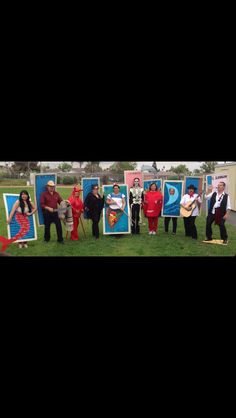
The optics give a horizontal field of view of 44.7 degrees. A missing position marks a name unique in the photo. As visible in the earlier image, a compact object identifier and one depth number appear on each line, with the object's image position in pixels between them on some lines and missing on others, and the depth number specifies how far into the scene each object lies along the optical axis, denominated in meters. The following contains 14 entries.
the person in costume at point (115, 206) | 4.47
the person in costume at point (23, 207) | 4.17
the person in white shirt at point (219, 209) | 4.41
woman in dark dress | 4.41
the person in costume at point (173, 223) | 4.57
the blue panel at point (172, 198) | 4.48
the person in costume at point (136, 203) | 4.47
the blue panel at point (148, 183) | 4.43
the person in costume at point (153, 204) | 4.50
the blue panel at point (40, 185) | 4.21
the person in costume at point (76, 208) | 4.39
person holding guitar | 4.47
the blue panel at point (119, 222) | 4.45
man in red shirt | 4.28
